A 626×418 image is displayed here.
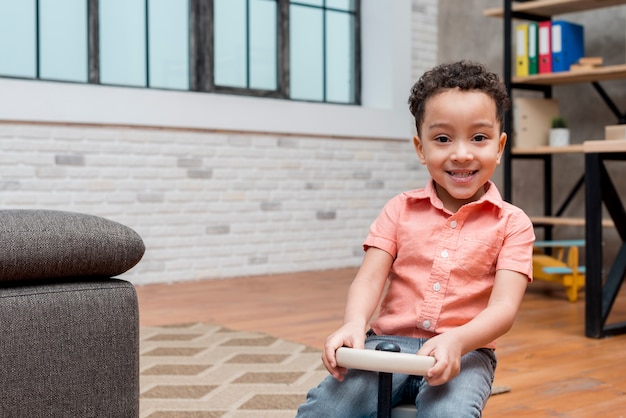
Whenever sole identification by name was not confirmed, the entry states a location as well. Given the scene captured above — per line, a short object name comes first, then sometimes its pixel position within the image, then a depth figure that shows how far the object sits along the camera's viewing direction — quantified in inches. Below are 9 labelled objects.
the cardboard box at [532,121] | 152.5
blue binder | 148.4
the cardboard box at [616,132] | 105.8
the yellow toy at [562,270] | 132.6
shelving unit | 100.0
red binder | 149.9
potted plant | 150.6
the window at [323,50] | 179.2
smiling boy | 44.1
